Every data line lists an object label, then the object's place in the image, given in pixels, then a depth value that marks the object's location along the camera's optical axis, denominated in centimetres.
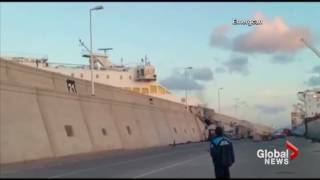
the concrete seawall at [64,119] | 2908
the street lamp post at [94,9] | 4426
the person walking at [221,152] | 1144
